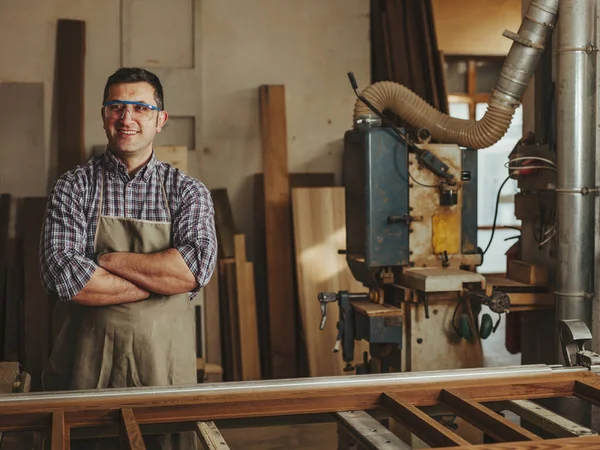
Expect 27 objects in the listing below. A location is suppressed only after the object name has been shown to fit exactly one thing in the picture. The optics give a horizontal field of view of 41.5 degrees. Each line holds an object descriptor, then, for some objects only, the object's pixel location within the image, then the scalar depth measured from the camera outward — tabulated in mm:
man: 2096
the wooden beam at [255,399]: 1561
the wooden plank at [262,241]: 4828
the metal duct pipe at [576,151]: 3080
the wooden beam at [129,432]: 1363
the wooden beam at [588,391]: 1710
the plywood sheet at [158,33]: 4684
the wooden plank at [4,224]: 4504
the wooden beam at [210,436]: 1427
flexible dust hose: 3242
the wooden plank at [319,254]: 4594
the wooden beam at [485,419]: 1449
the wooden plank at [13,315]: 4387
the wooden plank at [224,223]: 4641
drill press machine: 3250
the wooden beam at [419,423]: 1422
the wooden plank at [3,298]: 4426
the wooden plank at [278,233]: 4707
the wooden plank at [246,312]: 4562
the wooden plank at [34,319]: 4402
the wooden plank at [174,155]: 4406
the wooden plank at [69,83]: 4582
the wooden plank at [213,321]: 4590
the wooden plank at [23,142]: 4551
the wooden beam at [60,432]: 1396
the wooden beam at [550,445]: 1363
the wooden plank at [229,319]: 4609
